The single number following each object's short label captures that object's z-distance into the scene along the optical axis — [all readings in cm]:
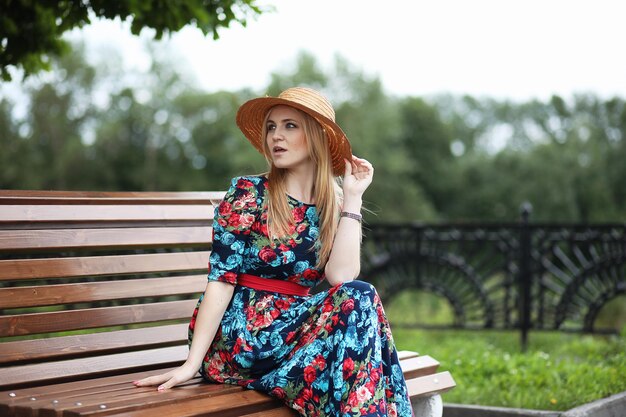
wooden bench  281
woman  290
